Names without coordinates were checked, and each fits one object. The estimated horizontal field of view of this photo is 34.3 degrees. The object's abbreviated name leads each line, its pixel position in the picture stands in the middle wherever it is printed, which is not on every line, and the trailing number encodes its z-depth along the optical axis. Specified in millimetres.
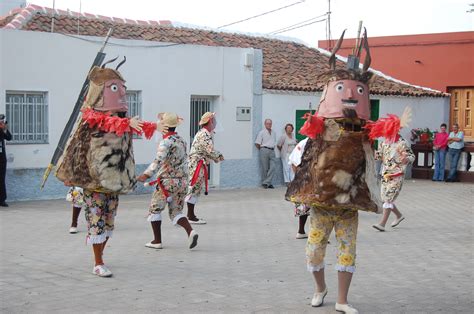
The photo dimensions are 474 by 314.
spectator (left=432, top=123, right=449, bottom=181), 21250
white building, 14891
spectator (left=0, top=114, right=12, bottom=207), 13820
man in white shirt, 18922
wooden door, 26578
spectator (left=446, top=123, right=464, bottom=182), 20984
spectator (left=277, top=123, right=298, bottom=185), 19203
